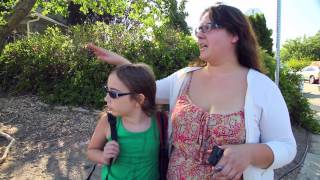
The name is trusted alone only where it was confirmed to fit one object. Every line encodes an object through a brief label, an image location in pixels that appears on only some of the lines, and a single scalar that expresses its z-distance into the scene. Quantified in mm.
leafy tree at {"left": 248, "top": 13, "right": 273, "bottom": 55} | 8399
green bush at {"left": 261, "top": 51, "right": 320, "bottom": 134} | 5080
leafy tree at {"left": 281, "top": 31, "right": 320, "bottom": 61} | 31114
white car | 16631
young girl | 1157
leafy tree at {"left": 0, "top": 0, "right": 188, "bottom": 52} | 4889
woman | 1092
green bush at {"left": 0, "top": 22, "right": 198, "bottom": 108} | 4410
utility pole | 2238
